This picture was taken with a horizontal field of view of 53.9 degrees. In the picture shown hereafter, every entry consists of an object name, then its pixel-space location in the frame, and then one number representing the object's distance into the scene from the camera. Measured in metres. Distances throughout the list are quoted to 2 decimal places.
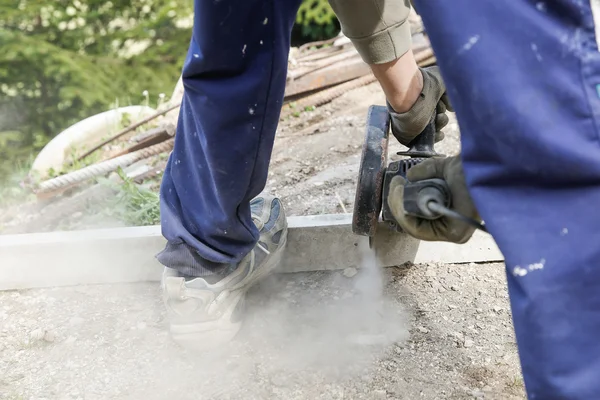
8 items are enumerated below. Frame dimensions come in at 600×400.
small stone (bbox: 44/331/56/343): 1.92
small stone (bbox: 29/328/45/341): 1.93
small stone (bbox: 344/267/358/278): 2.09
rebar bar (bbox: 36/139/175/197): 2.86
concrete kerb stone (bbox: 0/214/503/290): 2.08
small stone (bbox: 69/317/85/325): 2.00
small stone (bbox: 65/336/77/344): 1.92
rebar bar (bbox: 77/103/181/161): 3.29
